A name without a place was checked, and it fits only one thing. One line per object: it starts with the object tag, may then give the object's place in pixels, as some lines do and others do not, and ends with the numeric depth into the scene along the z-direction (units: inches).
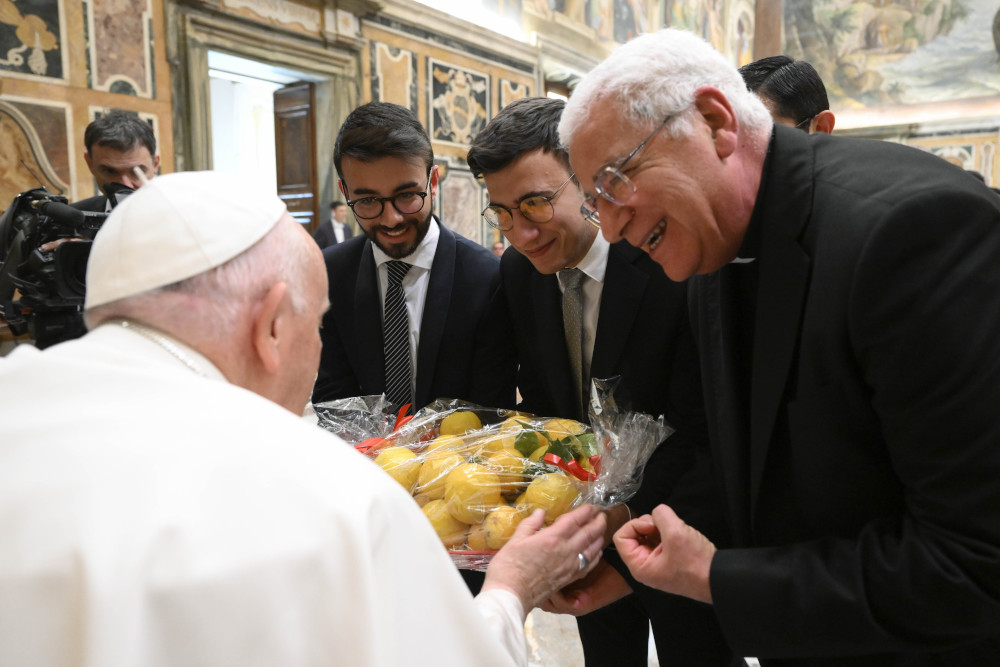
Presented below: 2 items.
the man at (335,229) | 354.9
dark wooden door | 374.9
